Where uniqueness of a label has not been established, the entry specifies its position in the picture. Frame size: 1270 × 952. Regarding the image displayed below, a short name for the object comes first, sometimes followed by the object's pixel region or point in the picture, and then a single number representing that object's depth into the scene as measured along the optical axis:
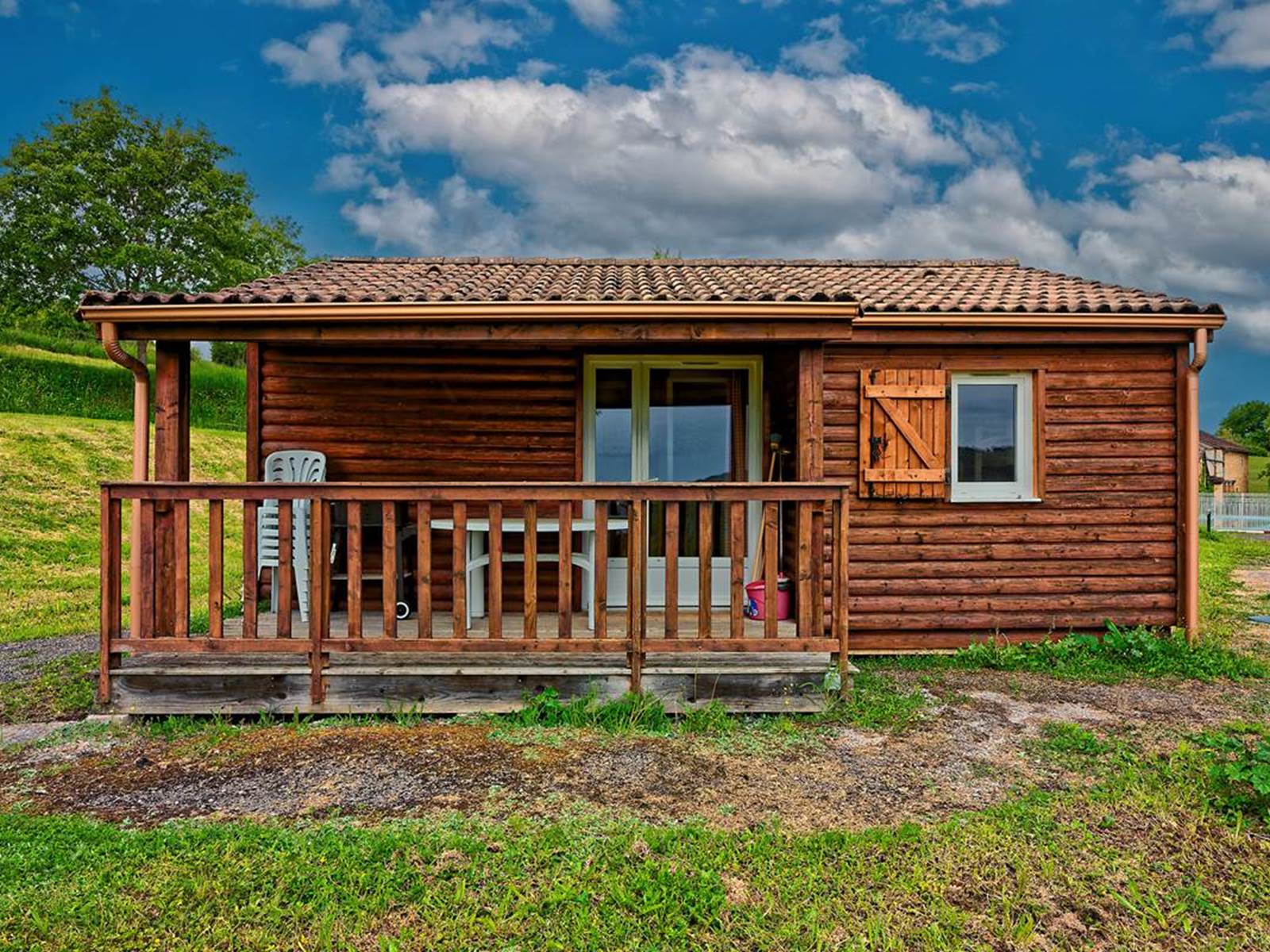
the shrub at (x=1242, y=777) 3.10
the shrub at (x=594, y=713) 4.20
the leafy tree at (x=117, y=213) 23.16
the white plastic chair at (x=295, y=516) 5.33
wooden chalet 4.72
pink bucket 5.49
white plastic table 5.02
